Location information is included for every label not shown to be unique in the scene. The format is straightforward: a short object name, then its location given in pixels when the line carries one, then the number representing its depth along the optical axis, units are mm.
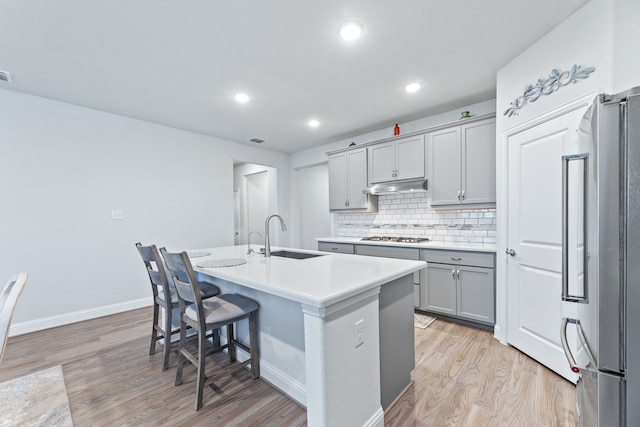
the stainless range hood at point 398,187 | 3457
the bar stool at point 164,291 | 2029
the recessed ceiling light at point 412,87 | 2781
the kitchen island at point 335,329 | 1230
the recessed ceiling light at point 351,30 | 1881
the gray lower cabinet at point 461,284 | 2743
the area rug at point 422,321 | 2961
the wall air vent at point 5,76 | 2437
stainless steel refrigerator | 877
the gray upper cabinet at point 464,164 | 2922
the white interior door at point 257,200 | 5910
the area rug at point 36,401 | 1642
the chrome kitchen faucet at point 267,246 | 2316
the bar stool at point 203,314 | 1663
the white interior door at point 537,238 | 1978
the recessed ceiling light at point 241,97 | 2951
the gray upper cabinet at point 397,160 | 3496
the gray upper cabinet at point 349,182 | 4133
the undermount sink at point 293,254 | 2501
